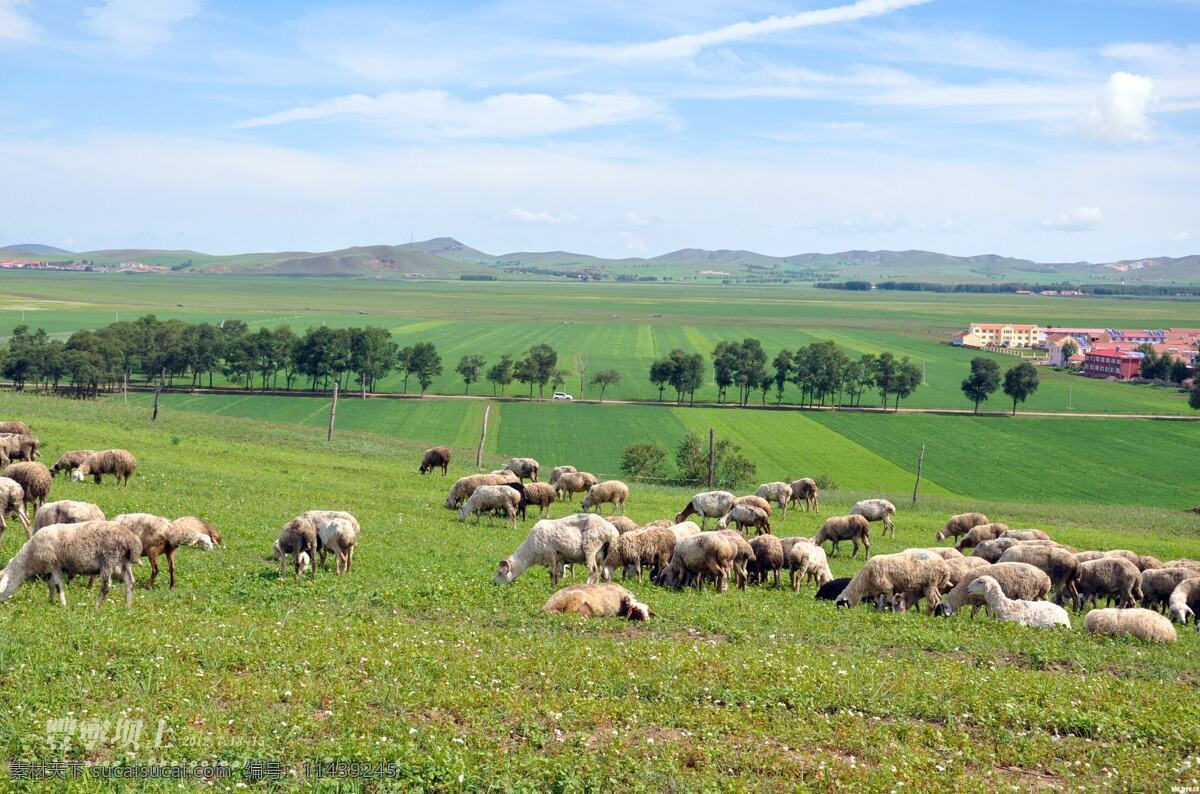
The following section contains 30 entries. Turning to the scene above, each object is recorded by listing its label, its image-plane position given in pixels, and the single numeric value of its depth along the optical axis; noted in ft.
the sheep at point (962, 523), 108.06
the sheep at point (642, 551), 70.13
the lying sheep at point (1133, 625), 56.13
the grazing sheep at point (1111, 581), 68.90
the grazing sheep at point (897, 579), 64.03
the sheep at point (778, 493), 120.37
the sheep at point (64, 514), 63.00
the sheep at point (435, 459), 134.82
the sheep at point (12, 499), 69.31
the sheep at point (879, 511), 109.91
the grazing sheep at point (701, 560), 67.92
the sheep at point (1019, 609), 59.00
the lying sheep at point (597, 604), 55.21
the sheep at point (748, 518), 93.15
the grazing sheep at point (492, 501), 94.43
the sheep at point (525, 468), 131.23
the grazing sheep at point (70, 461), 98.48
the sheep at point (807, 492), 124.77
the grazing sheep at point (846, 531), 89.92
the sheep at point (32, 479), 76.23
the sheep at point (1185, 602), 63.57
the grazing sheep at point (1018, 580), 65.31
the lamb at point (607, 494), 109.70
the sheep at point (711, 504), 101.37
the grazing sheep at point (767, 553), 72.69
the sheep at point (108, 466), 93.86
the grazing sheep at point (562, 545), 67.41
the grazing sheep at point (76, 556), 52.31
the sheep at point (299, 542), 65.21
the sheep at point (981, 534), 96.43
